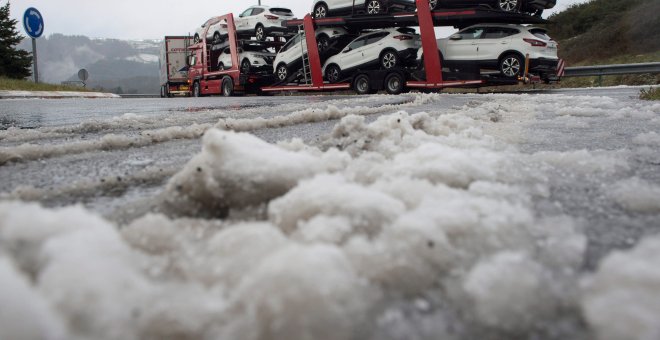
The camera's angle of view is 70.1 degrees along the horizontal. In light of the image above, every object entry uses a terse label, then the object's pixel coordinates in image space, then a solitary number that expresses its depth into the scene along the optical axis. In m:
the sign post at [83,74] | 24.16
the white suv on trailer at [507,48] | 11.15
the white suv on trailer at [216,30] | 18.08
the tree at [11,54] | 23.92
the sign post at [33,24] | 16.16
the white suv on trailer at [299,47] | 14.37
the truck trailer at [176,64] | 23.19
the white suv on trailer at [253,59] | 17.33
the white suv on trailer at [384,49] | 12.72
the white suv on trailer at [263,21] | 17.33
